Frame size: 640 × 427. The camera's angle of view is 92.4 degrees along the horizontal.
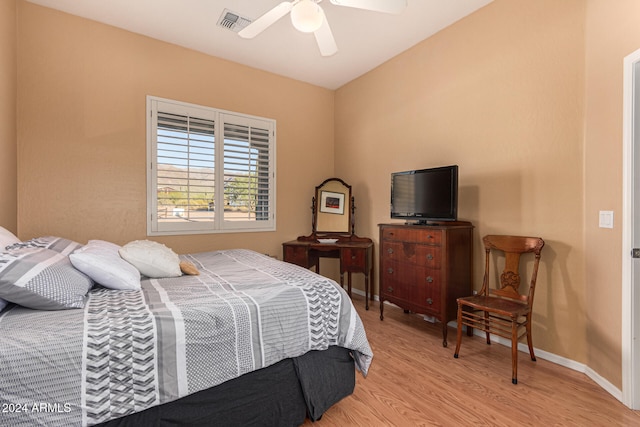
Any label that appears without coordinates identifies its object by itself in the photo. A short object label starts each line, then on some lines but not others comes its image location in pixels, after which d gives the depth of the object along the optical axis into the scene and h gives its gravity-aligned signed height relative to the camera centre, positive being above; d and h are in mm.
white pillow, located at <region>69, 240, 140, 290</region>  1660 -342
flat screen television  2785 +159
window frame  3369 +506
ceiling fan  1932 +1340
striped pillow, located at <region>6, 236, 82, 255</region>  1712 -230
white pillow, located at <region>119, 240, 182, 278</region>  2002 -344
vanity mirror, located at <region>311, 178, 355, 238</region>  4340 -4
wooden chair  2225 -688
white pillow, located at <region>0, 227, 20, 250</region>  1635 -188
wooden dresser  2689 -526
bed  1102 -624
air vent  2930 +1859
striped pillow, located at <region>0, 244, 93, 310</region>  1269 -328
